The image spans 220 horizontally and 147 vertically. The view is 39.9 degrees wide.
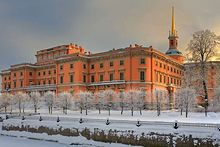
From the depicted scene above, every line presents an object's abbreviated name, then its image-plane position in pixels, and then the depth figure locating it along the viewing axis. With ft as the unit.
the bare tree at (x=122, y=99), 160.89
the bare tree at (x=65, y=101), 176.76
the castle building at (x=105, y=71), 198.49
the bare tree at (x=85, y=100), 170.19
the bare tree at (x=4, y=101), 204.74
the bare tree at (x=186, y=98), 138.31
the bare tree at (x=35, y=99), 192.34
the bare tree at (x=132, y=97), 155.33
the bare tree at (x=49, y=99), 181.98
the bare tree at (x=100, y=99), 172.45
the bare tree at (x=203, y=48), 139.13
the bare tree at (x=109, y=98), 170.81
